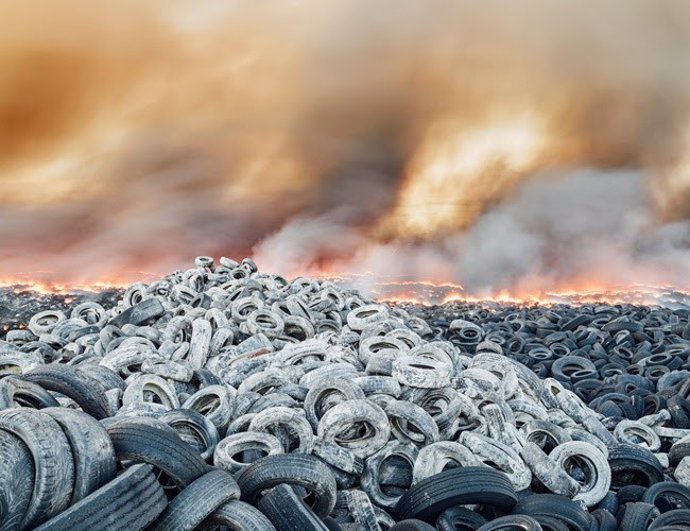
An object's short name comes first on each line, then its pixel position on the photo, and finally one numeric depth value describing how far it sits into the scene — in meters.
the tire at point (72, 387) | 5.33
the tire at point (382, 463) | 5.07
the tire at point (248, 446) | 5.16
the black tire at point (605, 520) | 5.07
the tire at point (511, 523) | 4.29
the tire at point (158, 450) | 3.91
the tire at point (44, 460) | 3.34
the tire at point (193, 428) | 5.36
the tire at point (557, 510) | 4.86
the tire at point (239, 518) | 3.82
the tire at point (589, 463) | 5.66
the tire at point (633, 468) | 6.30
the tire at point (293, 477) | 4.33
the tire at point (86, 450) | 3.53
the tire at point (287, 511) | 3.90
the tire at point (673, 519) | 4.71
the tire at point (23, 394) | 5.00
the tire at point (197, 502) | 3.69
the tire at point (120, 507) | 3.23
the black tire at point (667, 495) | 5.57
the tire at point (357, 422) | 5.49
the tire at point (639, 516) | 4.97
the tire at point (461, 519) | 4.71
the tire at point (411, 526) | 4.24
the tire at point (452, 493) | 4.69
